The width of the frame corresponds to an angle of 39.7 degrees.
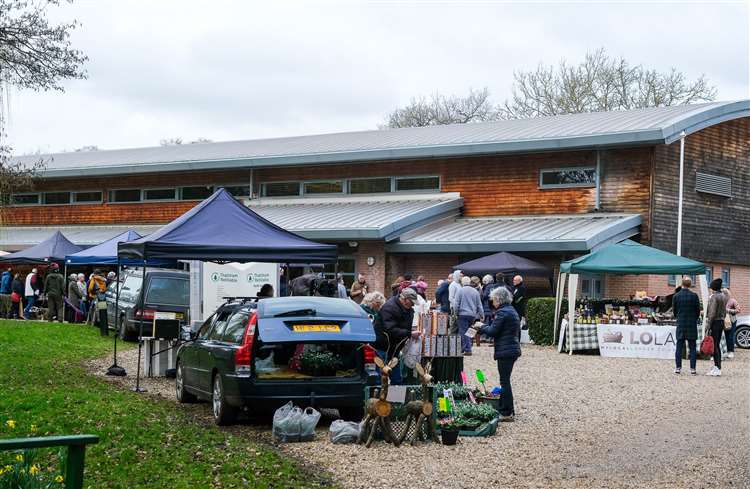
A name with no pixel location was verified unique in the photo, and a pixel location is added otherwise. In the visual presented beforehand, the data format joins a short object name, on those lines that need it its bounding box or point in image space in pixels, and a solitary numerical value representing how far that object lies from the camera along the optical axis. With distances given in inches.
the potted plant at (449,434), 431.8
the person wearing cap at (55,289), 1132.5
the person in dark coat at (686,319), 737.0
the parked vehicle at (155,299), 899.4
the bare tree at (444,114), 2367.1
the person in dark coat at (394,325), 509.0
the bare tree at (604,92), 1872.5
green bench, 188.7
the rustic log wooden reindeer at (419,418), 434.0
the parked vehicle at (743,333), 1049.5
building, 1104.8
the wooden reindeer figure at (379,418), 426.6
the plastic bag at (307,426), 435.2
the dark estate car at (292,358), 455.2
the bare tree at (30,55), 569.9
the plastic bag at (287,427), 434.0
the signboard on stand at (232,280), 824.9
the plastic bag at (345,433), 431.5
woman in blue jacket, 505.0
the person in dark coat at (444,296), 898.7
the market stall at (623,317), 898.7
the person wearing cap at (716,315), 745.0
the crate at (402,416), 434.0
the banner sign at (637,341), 893.2
